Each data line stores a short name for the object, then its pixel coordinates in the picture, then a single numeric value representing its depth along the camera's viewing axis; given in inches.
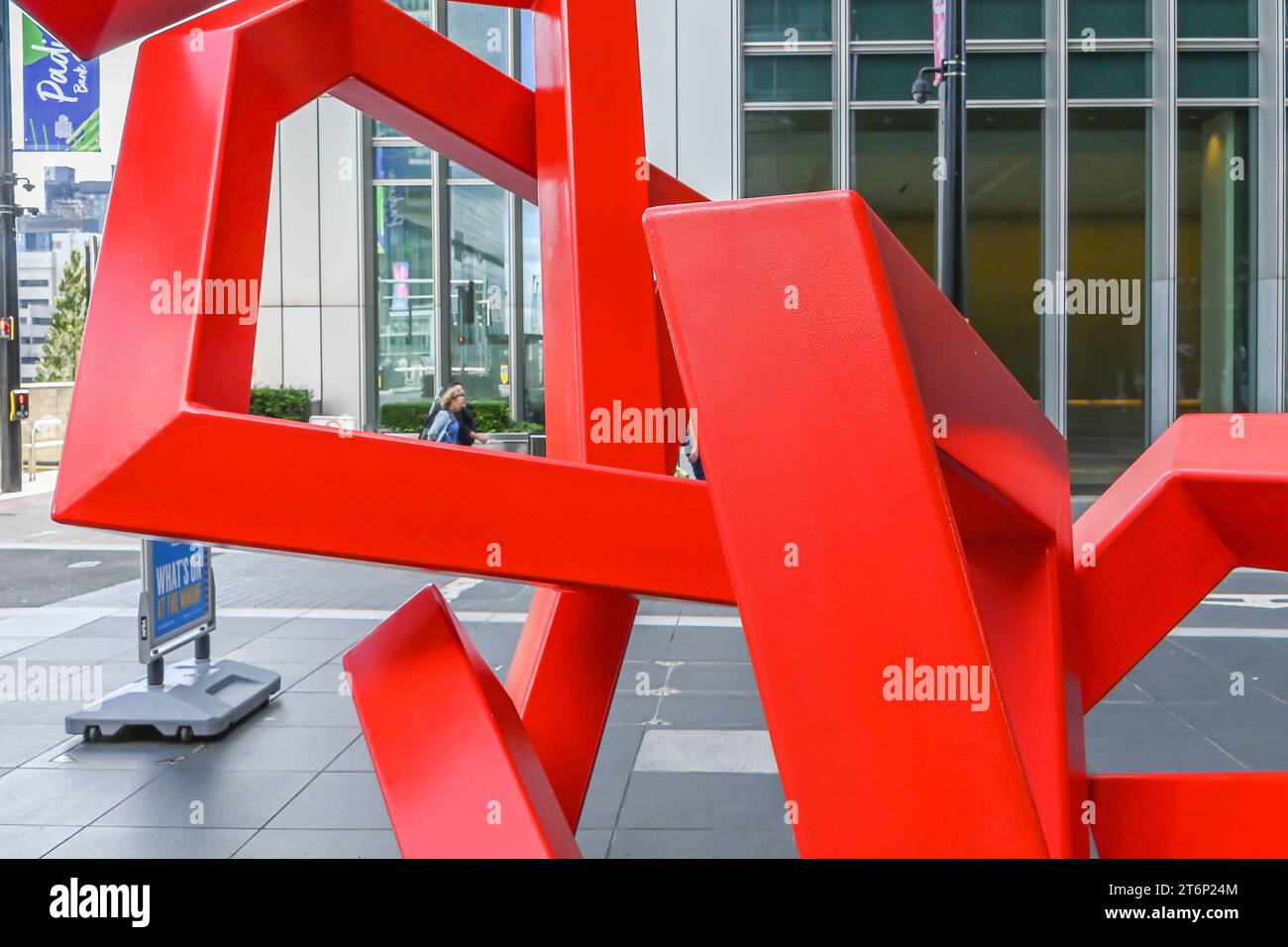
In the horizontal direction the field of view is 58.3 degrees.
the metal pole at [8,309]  741.9
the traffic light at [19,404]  767.7
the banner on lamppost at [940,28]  399.9
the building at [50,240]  3122.5
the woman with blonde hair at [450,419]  522.6
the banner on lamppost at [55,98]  669.3
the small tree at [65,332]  1847.9
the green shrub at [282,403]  777.6
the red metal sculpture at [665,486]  91.0
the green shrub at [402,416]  815.7
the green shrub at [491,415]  813.2
